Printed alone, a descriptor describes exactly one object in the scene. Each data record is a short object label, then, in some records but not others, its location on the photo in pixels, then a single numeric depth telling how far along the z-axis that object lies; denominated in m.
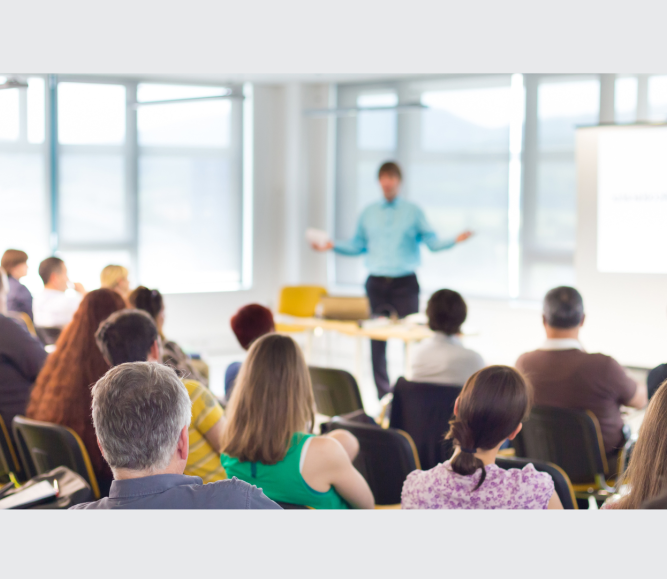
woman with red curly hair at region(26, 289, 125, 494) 2.68
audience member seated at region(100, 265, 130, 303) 5.10
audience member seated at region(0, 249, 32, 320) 5.30
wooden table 5.34
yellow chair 7.17
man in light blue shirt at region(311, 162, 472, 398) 6.28
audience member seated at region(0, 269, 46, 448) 3.17
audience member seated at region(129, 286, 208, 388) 3.71
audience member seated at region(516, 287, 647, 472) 3.18
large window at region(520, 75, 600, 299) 6.80
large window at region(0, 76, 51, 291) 7.38
